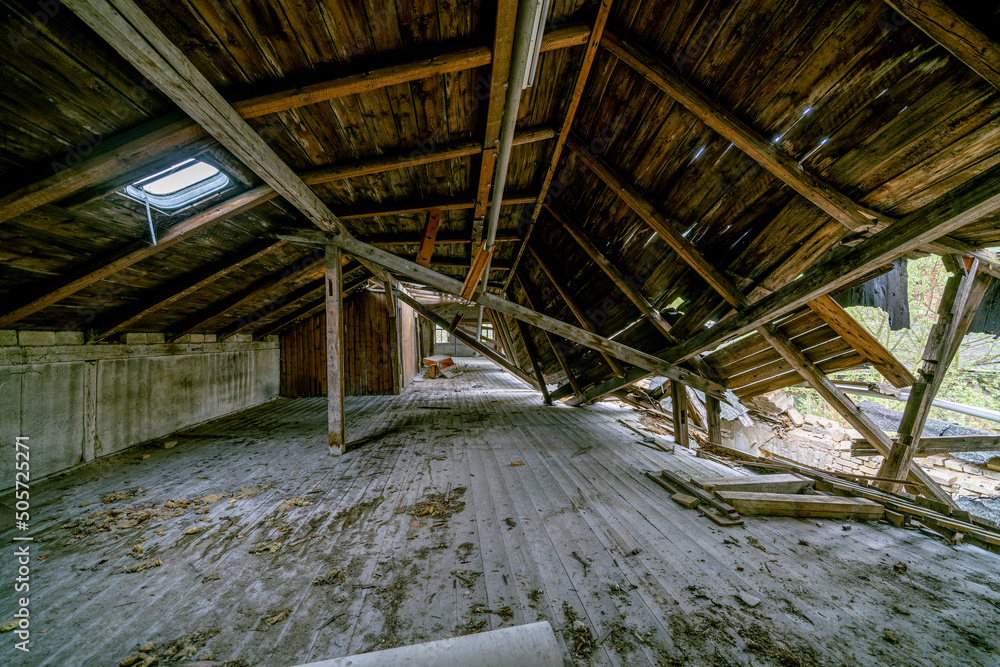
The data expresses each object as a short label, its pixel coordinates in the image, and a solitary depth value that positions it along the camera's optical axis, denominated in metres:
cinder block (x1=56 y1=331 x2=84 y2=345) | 3.85
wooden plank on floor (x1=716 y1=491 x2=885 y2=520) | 2.70
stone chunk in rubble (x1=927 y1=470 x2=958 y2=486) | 5.44
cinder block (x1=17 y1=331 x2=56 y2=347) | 3.49
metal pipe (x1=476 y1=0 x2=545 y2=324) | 1.48
